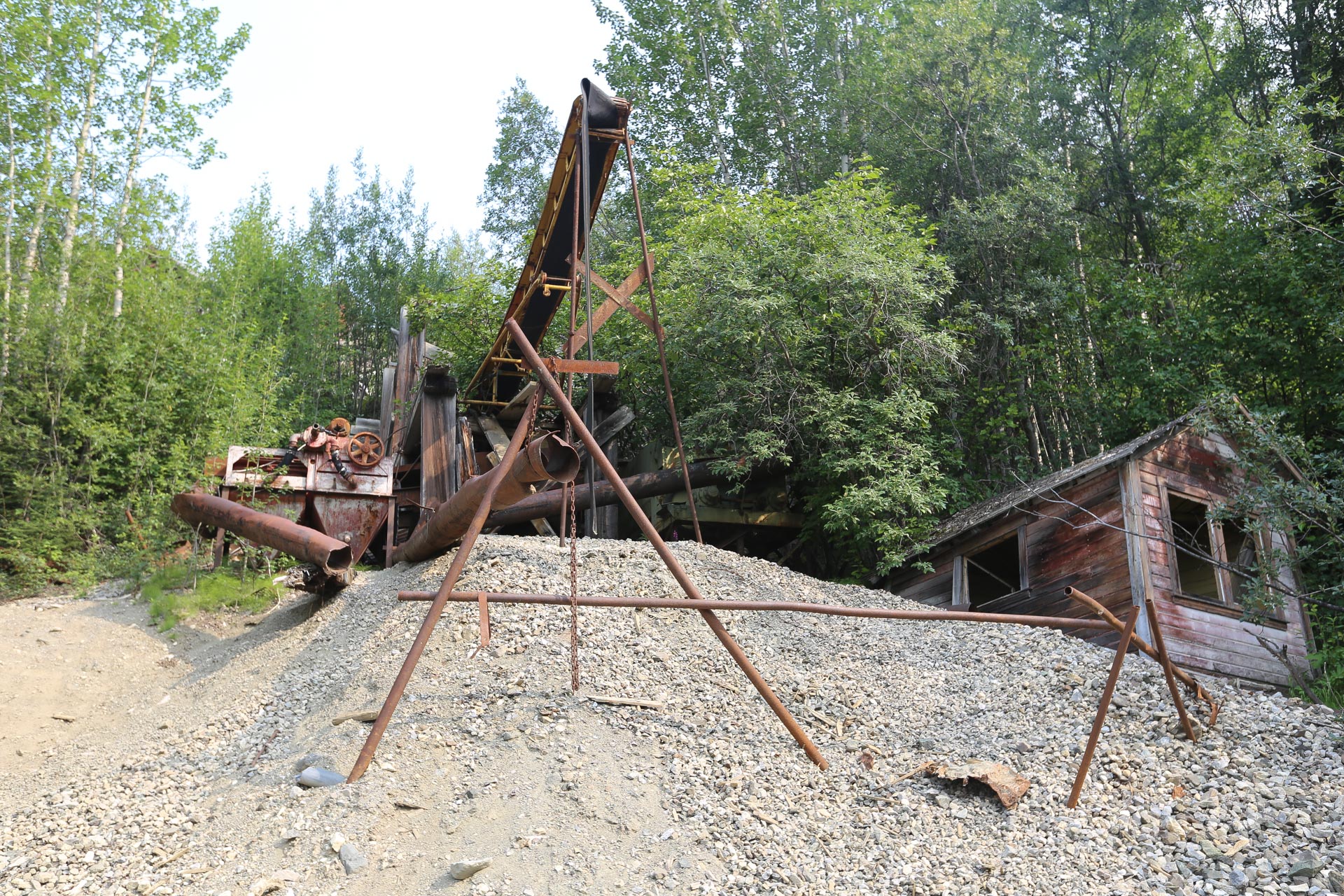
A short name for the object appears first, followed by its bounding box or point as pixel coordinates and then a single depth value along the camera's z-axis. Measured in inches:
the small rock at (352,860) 178.9
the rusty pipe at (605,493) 465.1
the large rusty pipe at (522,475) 221.5
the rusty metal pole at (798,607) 206.8
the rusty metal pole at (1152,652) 202.8
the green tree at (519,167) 980.6
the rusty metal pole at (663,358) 323.4
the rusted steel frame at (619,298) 360.5
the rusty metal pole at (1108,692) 201.6
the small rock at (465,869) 174.7
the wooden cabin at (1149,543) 349.1
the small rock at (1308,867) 190.1
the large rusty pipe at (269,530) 344.5
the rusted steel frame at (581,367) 247.1
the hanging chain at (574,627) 214.8
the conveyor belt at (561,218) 318.7
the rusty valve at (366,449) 450.9
